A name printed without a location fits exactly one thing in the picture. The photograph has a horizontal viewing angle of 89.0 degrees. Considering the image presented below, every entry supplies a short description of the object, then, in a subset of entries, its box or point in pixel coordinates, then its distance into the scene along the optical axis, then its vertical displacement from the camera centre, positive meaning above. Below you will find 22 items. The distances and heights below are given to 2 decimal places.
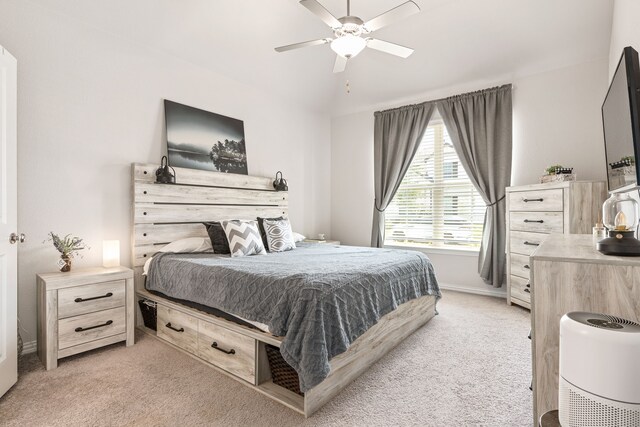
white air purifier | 0.90 -0.47
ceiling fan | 2.18 +1.33
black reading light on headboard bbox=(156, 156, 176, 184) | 3.12 +0.35
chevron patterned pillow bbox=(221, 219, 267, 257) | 3.06 -0.26
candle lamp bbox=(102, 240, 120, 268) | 2.77 -0.36
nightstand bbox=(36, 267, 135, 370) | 2.27 -0.74
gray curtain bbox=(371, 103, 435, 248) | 4.64 +0.94
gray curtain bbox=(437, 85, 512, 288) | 3.98 +0.68
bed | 1.79 -0.58
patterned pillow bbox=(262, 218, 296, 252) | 3.48 -0.27
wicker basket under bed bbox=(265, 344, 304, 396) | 1.90 -0.96
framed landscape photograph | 3.40 +0.81
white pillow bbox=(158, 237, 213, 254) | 3.07 -0.33
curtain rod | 4.00 +1.52
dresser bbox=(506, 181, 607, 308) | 3.10 -0.05
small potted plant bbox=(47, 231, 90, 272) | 2.51 -0.28
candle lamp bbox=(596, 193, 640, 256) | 1.25 -0.08
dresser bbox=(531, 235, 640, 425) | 1.20 -0.33
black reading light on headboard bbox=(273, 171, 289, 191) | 4.36 +0.36
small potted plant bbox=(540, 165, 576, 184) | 3.31 +0.37
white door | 1.91 -0.07
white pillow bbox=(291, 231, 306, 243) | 4.13 -0.34
